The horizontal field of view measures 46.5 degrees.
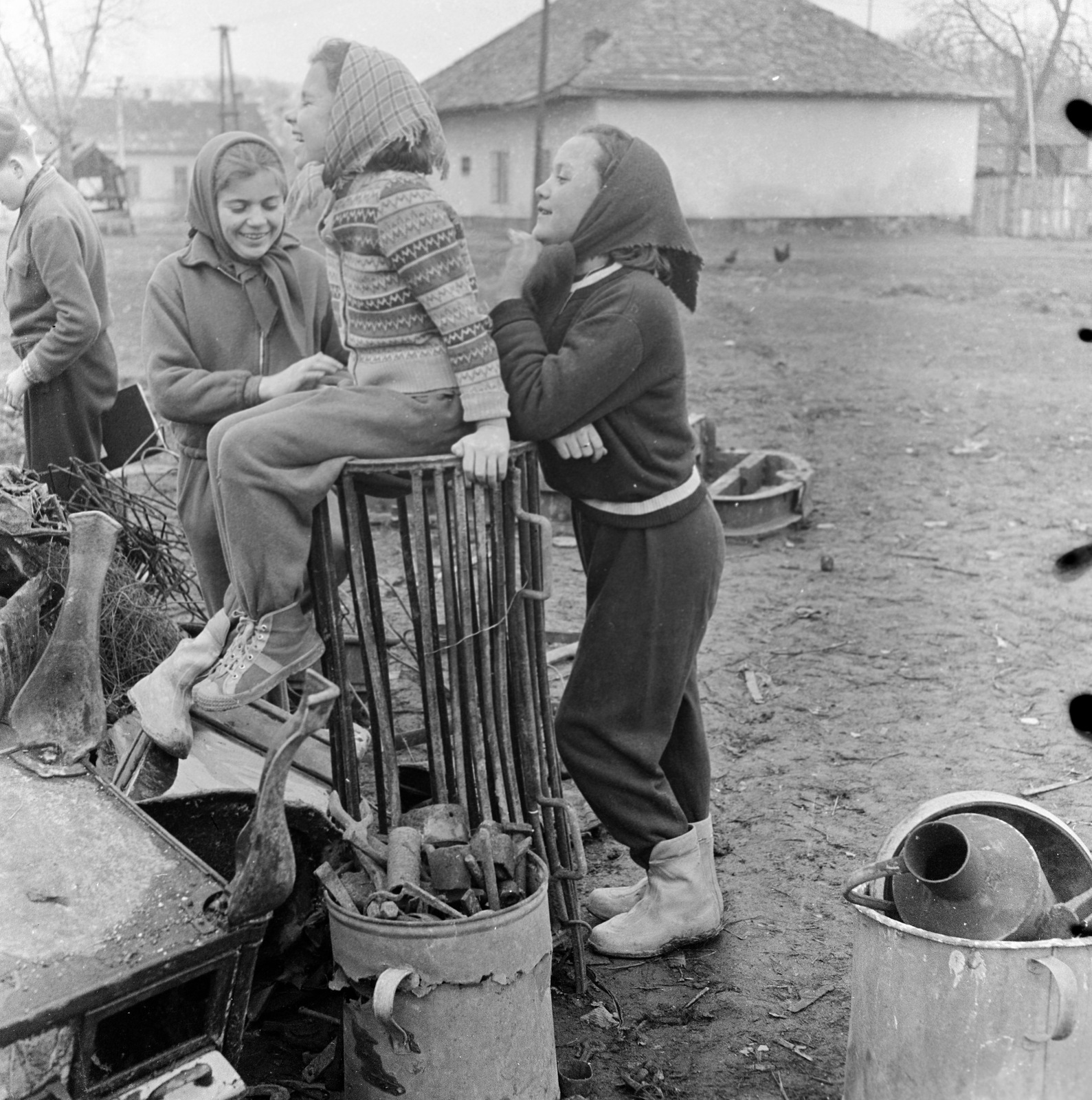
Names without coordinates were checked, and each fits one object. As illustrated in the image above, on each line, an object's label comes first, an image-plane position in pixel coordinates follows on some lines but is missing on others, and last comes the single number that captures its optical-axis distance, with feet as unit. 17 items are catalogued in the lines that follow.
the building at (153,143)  169.07
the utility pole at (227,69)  117.91
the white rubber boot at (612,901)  11.92
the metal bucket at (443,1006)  8.32
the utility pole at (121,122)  153.69
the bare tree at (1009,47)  52.85
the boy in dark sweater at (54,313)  16.76
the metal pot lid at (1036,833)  9.02
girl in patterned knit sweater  8.94
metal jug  8.23
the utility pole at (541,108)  55.47
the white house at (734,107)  74.84
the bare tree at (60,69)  47.75
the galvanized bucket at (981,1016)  7.68
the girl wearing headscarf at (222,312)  12.66
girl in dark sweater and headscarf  9.68
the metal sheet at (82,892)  7.16
